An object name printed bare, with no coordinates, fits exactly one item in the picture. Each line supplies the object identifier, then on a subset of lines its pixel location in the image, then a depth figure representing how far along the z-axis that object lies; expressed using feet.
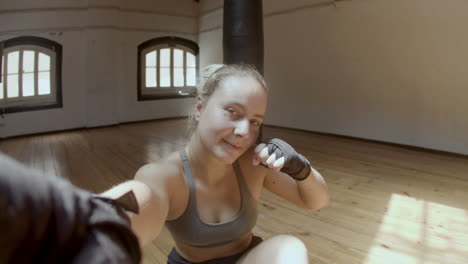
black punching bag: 11.05
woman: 3.29
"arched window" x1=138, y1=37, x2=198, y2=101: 26.84
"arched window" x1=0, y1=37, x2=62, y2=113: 20.51
